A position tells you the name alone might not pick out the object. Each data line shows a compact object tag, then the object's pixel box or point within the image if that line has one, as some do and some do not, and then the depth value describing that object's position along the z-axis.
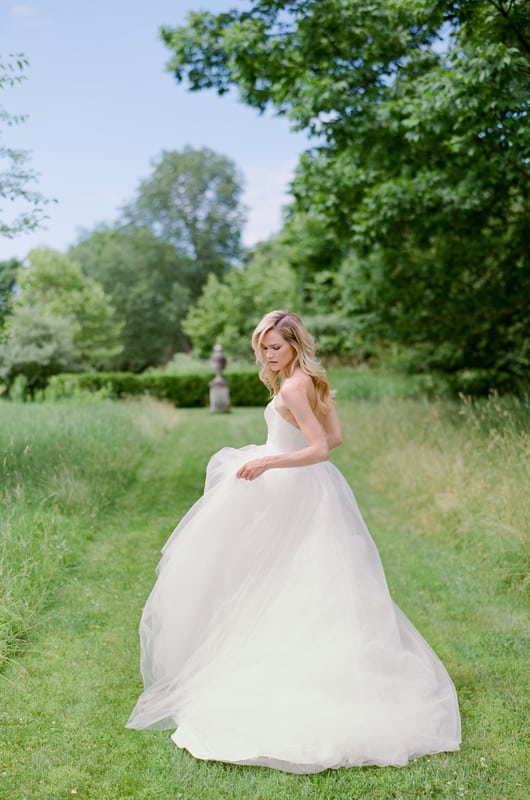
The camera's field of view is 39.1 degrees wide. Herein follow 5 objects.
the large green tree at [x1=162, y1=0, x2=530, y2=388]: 8.31
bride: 3.56
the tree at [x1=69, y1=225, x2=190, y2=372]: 50.91
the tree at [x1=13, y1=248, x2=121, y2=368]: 37.41
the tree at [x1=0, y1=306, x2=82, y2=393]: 22.45
